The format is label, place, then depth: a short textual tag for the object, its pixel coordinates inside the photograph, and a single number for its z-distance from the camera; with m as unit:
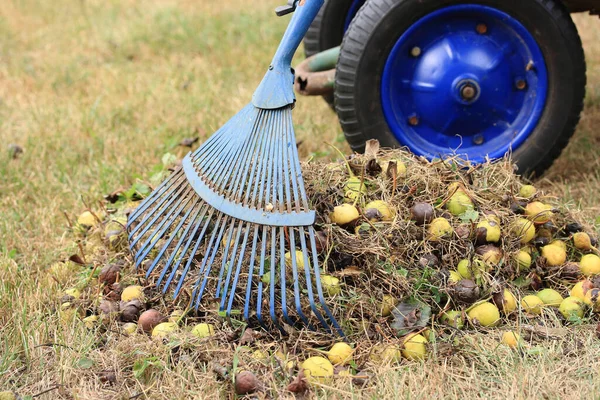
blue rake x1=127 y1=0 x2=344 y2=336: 2.24
